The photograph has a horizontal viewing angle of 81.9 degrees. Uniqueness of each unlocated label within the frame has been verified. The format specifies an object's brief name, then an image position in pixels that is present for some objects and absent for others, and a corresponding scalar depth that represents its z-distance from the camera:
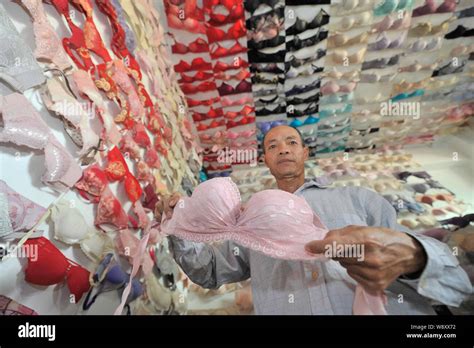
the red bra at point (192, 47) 1.53
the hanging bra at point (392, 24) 1.48
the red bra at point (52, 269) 0.56
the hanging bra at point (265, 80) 1.66
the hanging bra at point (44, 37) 0.62
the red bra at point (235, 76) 1.64
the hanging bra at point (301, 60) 1.60
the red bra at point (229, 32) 1.42
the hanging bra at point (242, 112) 1.79
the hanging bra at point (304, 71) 1.65
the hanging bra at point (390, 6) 1.40
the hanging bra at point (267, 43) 1.48
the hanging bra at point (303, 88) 1.74
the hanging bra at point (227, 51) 1.52
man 0.58
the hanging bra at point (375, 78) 1.79
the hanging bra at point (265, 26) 1.39
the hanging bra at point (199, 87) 1.72
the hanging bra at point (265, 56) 1.54
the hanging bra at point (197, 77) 1.67
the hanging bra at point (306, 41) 1.50
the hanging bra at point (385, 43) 1.58
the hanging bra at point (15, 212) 0.50
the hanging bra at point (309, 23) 1.43
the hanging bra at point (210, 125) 1.88
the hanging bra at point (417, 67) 1.75
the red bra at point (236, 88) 1.69
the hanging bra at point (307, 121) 1.91
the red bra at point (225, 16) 1.35
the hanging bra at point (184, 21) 1.41
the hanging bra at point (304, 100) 1.80
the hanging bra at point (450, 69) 1.79
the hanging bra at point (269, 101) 1.77
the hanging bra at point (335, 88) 1.77
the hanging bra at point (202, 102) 1.80
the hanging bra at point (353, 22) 1.46
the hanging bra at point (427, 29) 1.55
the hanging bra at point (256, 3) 1.34
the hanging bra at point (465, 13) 1.49
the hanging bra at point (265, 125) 1.86
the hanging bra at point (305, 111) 1.84
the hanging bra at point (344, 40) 1.54
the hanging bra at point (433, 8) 1.44
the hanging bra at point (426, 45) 1.63
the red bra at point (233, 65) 1.58
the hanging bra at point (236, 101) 1.75
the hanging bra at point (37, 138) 0.53
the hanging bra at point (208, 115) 1.84
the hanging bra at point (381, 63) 1.70
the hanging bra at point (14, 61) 0.53
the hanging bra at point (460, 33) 1.59
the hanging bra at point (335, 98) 1.84
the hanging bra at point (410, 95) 1.92
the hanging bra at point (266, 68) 1.60
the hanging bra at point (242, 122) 1.84
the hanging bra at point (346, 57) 1.61
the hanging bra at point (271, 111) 1.82
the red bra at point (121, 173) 0.85
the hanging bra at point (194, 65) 1.61
